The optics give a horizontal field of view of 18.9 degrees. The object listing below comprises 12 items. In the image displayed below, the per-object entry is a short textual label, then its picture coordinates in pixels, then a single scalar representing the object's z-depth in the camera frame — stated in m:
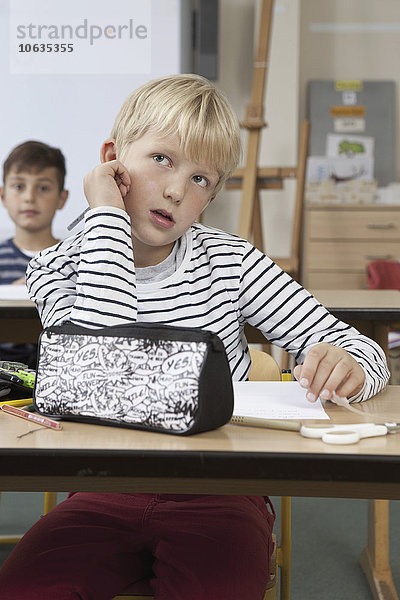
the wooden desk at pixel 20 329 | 1.87
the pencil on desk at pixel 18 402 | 1.15
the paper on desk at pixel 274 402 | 1.11
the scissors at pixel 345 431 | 1.02
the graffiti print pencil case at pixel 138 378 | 1.04
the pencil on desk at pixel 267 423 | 1.06
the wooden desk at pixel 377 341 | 1.76
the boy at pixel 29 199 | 2.48
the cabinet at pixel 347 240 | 4.86
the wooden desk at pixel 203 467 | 0.99
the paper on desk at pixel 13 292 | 2.41
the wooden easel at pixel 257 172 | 3.62
